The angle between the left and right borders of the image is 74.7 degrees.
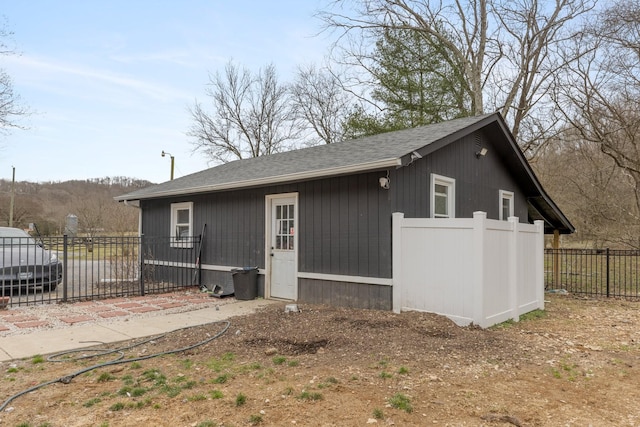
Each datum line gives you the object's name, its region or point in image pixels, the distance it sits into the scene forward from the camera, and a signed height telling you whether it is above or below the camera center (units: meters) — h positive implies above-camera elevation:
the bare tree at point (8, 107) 14.81 +4.12
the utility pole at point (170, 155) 22.70 +3.58
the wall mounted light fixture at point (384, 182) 6.47 +0.63
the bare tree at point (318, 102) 24.86 +7.47
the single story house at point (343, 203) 6.71 +0.40
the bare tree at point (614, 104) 12.39 +4.11
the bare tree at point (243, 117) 27.58 +7.00
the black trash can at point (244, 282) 8.30 -1.20
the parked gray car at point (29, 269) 8.29 -0.99
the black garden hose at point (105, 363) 3.46 -1.42
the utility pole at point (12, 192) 27.71 +2.01
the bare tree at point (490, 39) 16.95 +7.73
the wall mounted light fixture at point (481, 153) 8.80 +1.48
